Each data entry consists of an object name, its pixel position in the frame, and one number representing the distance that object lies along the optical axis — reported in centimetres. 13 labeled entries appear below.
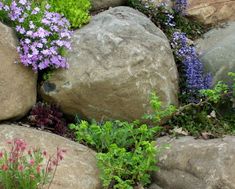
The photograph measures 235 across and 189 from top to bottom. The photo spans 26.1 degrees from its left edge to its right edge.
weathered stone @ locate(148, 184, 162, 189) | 429
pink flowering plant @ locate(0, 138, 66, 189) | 364
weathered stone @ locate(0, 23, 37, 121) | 471
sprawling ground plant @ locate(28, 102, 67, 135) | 488
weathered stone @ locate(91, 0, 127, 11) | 610
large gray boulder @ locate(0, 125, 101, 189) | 407
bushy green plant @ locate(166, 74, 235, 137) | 499
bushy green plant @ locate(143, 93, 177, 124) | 431
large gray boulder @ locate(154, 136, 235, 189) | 404
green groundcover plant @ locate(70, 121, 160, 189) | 407
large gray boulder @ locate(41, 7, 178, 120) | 485
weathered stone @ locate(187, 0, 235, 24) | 660
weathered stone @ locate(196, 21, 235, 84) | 554
